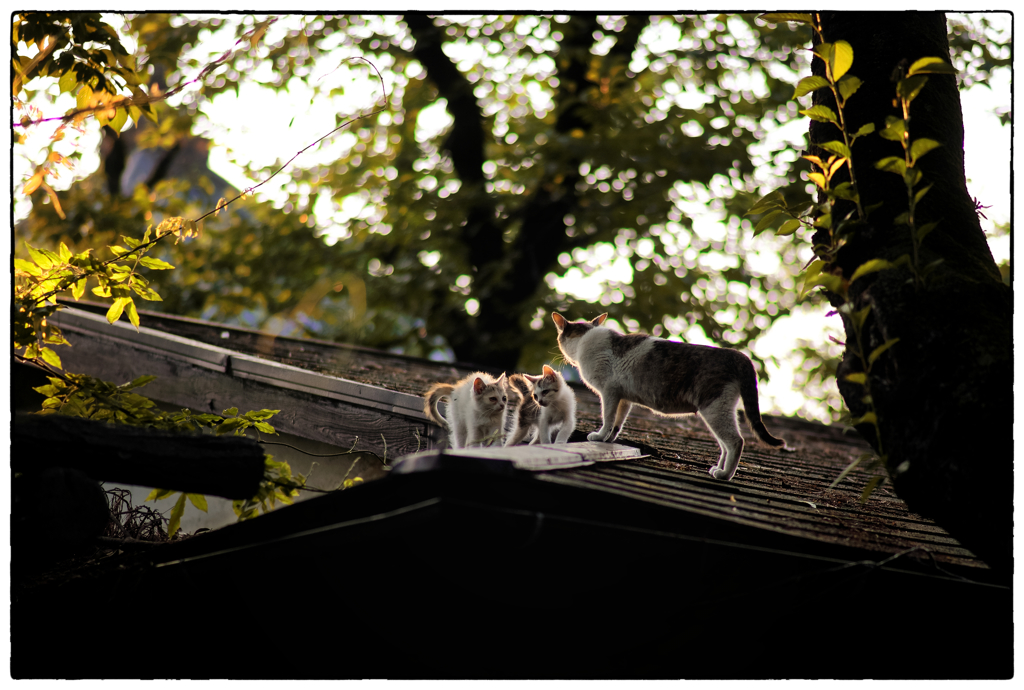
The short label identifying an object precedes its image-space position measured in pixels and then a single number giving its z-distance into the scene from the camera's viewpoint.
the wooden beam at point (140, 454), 7.48
